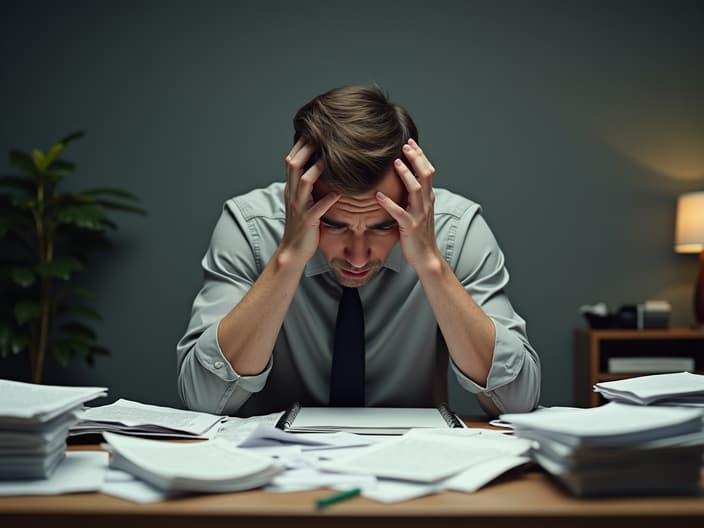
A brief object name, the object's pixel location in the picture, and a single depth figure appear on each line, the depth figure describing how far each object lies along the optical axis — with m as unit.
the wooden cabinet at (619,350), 2.93
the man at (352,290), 1.24
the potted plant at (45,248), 2.75
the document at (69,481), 0.72
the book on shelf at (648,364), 2.89
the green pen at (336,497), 0.65
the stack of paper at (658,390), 1.03
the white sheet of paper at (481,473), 0.72
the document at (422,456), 0.75
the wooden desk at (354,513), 0.65
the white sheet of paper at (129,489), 0.69
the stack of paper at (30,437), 0.75
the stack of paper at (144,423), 1.00
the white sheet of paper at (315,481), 0.73
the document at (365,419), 1.05
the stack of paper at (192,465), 0.70
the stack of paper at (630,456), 0.70
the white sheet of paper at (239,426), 1.00
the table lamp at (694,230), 3.02
